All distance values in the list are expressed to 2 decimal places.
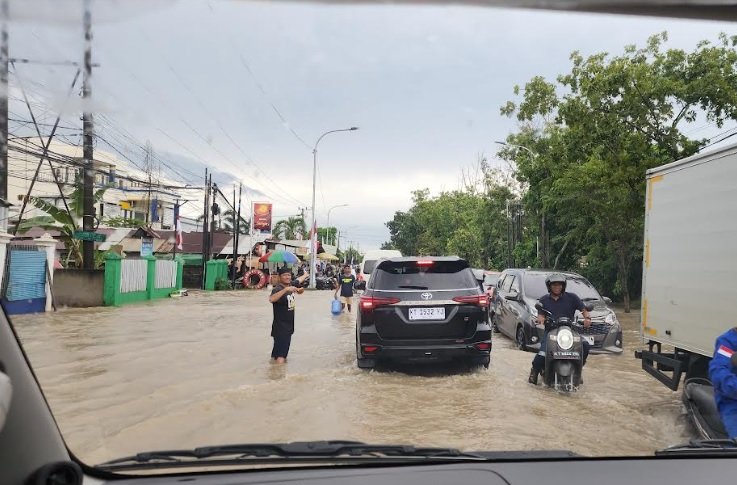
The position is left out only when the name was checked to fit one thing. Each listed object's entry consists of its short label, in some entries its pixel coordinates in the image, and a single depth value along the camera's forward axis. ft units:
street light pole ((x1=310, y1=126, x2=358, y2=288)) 119.75
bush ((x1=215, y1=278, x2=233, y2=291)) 111.96
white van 58.21
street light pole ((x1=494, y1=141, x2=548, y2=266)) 85.32
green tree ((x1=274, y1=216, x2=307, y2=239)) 221.46
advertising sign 154.10
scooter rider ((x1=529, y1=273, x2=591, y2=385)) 22.72
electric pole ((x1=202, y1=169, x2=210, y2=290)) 105.09
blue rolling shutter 49.52
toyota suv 23.45
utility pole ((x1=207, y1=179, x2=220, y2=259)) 105.50
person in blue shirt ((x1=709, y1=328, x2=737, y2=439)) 11.65
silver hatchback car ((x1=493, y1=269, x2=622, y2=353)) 32.17
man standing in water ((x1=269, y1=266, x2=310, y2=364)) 27.02
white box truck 17.15
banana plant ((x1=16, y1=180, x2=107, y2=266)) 54.08
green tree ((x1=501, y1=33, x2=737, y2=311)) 54.80
